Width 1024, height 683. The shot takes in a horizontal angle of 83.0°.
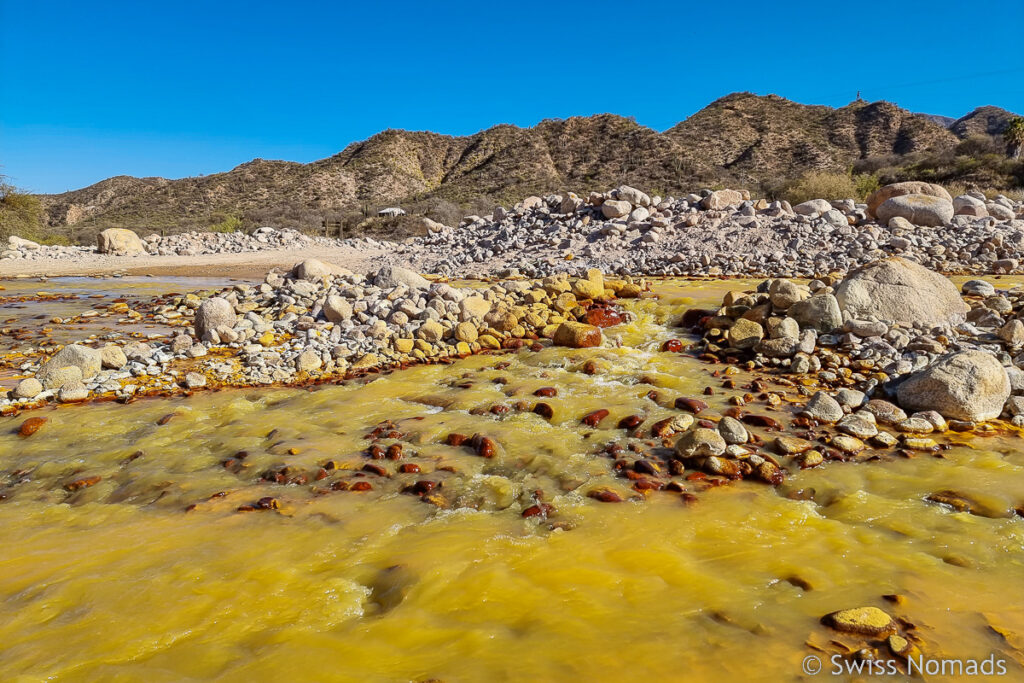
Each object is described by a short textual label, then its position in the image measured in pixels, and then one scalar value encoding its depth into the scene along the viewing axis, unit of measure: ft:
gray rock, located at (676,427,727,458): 12.43
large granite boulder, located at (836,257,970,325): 21.81
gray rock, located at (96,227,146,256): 68.74
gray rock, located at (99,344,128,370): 20.72
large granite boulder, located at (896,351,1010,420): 14.60
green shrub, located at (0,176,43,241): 73.41
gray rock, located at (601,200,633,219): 53.26
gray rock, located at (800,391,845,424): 15.05
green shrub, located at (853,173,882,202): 67.82
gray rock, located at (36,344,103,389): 18.89
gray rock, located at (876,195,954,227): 41.75
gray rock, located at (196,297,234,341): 24.30
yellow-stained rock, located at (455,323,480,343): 24.11
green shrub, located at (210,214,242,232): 93.09
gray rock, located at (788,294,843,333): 21.35
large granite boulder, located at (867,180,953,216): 45.85
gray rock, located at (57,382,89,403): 18.21
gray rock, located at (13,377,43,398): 18.07
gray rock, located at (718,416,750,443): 13.06
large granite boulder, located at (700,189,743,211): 51.47
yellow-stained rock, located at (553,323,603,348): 22.88
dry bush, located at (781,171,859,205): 63.46
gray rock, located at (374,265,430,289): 30.25
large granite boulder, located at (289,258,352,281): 34.53
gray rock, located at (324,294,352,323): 25.76
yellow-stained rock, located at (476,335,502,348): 23.86
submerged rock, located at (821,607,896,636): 7.14
